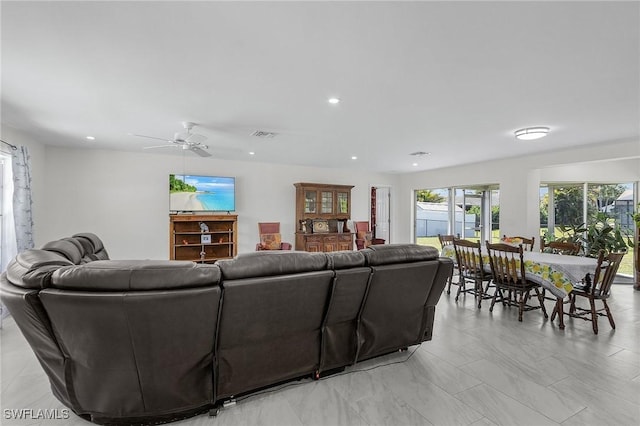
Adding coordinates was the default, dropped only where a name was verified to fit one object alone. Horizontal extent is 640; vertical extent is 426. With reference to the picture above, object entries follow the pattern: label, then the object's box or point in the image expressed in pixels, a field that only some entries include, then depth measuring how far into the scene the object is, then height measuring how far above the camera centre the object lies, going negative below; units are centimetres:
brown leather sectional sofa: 168 -65
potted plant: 526 -60
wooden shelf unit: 624 -48
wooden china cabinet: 739 -4
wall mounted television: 623 +41
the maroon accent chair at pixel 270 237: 682 -52
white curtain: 376 +11
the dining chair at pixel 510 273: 368 -73
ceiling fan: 395 +93
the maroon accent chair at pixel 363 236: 805 -58
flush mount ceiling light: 405 +102
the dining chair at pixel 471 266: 421 -74
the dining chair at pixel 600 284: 322 -77
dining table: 343 -66
